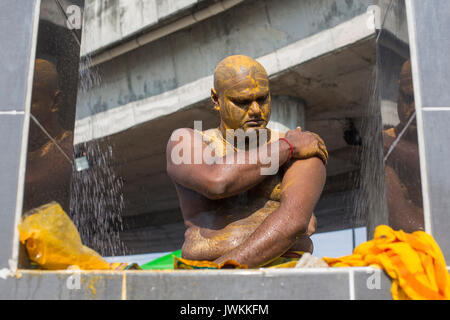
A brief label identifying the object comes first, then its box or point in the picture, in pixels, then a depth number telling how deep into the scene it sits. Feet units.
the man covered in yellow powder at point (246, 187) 12.89
